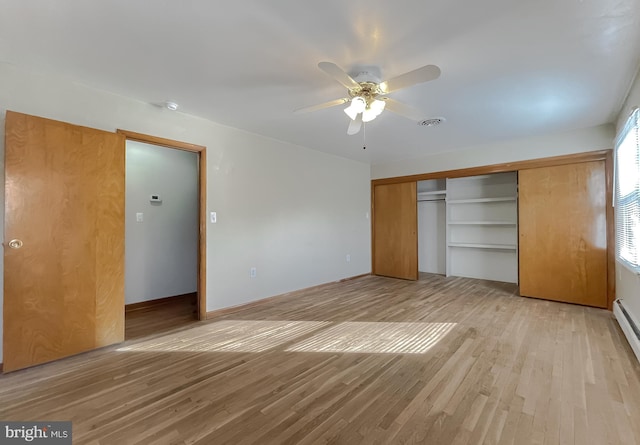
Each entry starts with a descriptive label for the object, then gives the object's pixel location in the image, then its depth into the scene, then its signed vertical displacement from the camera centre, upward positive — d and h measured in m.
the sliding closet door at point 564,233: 3.60 -0.13
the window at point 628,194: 2.42 +0.30
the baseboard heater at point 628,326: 2.29 -0.97
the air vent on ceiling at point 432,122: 3.29 +1.25
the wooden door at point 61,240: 2.11 -0.13
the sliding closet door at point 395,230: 5.41 -0.13
